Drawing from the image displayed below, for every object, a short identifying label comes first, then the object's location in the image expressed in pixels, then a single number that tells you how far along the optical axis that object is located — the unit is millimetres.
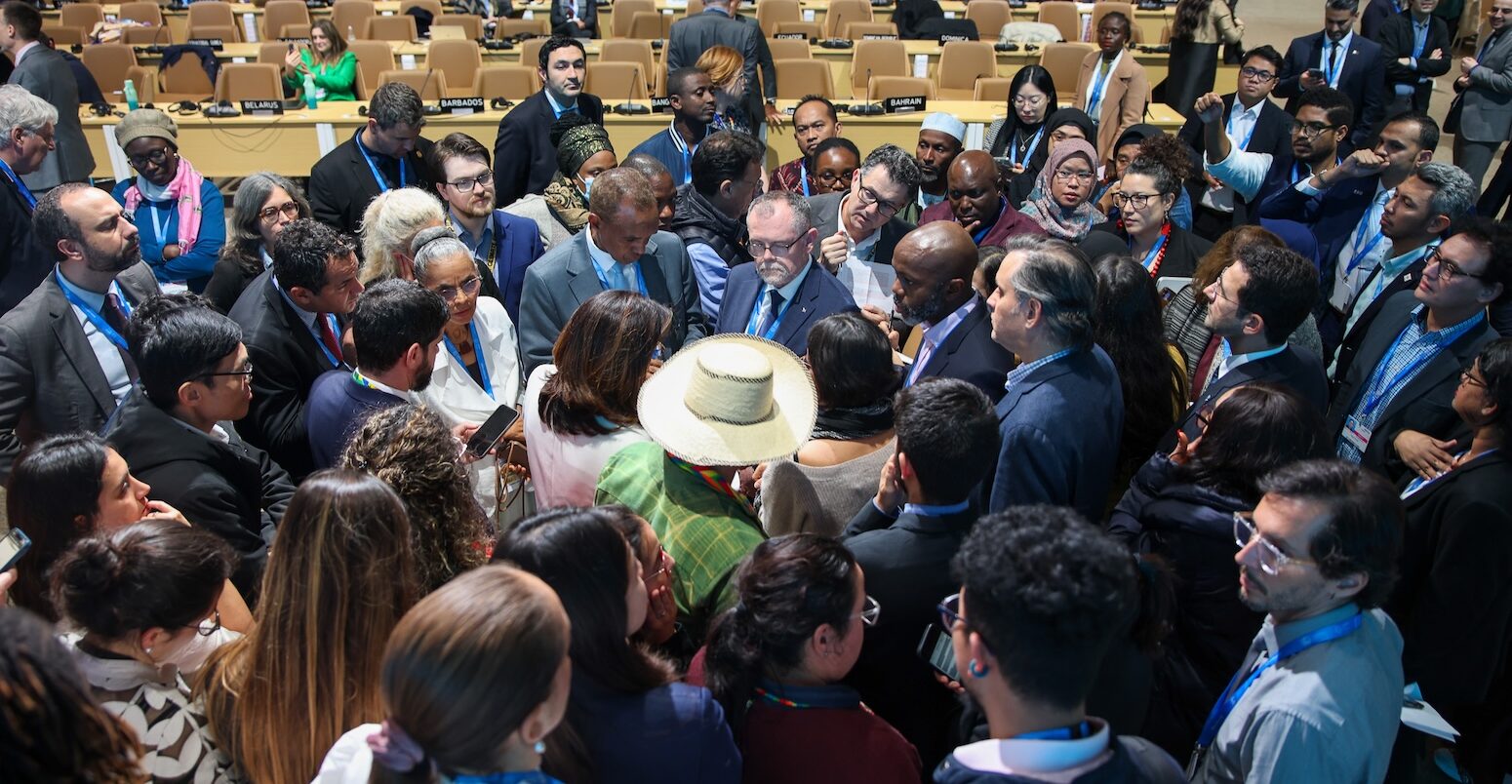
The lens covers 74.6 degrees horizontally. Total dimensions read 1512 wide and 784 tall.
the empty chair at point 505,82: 8328
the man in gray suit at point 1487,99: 6637
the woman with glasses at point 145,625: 1700
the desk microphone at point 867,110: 7453
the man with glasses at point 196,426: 2451
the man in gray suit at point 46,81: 5707
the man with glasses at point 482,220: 4008
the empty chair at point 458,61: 8742
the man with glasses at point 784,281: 3518
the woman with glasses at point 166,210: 4418
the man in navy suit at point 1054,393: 2635
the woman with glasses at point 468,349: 3121
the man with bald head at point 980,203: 4242
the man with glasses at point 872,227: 3980
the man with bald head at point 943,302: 3201
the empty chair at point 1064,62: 8477
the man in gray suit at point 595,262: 3551
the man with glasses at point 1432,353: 3076
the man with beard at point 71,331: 3033
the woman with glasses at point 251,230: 3768
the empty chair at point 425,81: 8008
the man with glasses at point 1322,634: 1813
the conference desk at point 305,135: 7289
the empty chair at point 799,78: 8391
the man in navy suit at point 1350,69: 6895
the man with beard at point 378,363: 2668
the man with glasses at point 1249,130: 5152
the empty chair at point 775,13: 9945
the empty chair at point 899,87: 8219
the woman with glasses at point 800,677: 1740
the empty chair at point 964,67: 8781
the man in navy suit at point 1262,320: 2904
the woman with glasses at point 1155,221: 3982
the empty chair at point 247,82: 8250
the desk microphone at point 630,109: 7379
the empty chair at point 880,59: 8844
